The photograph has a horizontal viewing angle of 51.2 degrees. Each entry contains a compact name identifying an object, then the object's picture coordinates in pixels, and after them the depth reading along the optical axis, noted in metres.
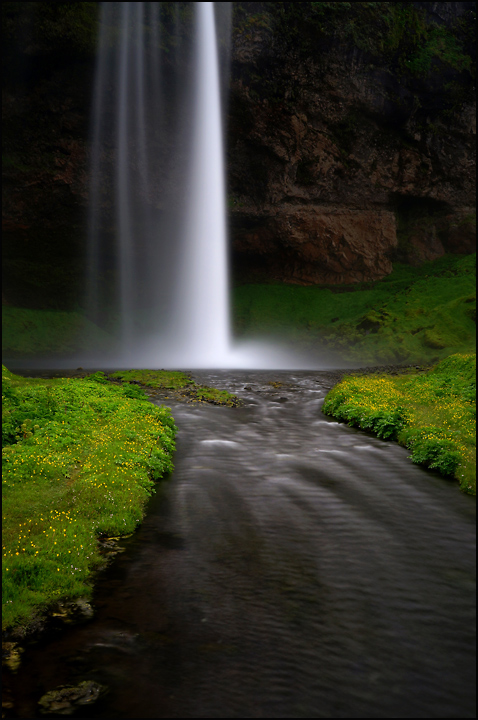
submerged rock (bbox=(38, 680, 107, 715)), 4.96
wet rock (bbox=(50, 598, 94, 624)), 6.52
